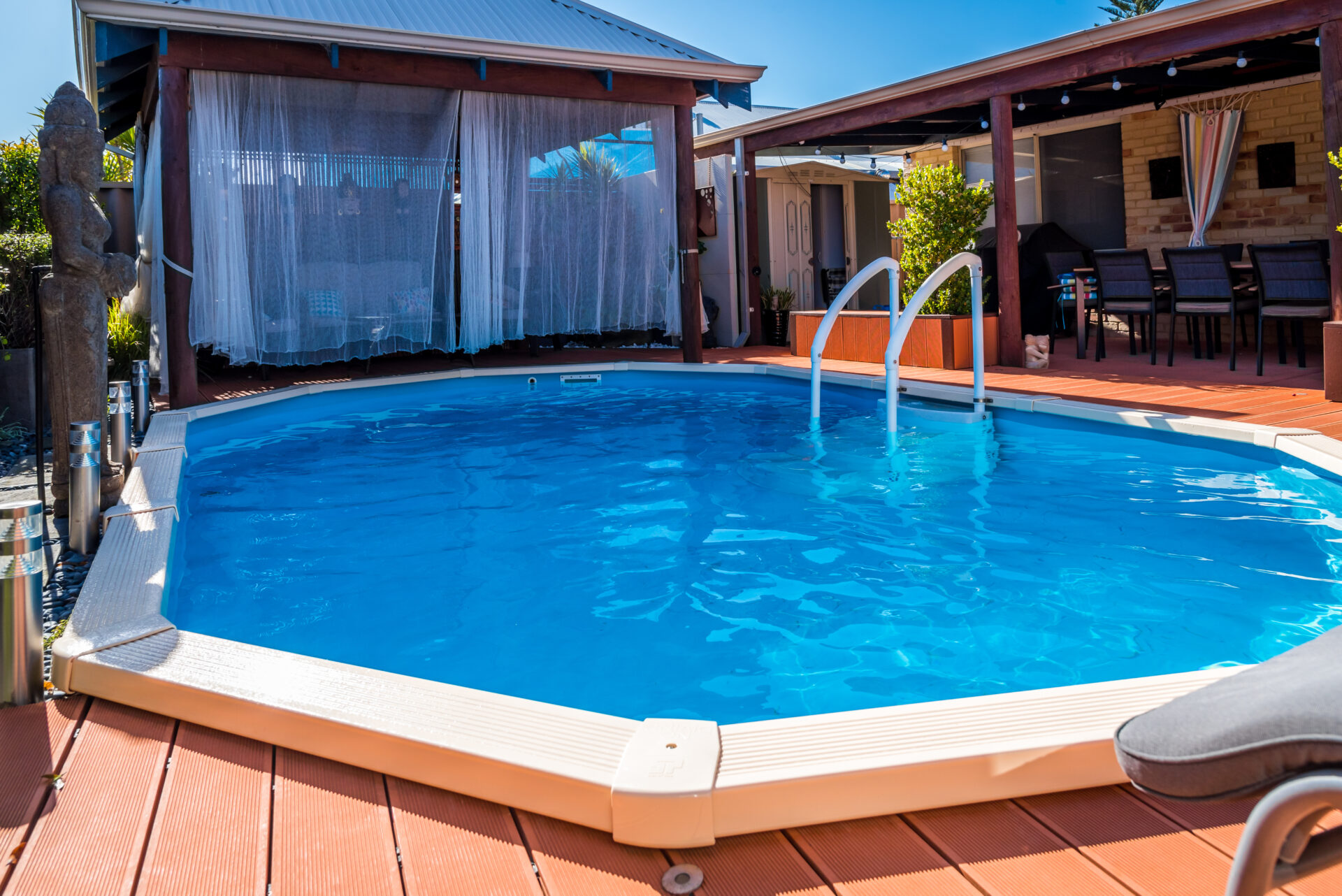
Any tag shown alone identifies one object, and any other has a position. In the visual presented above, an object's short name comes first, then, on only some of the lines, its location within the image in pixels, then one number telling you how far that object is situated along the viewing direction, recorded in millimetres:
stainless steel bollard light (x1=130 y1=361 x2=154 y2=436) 6707
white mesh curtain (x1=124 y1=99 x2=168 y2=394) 8625
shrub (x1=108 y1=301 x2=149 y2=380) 8398
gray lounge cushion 904
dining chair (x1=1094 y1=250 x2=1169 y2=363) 8141
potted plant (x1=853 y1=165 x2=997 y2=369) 8695
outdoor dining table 9109
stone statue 4203
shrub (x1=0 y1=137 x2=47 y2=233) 12156
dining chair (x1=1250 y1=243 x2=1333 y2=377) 6777
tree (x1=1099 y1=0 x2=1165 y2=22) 39438
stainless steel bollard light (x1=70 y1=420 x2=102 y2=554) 3809
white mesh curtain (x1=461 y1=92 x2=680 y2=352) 9734
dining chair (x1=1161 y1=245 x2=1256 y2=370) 7441
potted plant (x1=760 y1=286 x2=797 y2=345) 12188
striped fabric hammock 10008
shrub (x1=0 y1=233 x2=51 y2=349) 7074
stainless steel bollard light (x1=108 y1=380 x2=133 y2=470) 5070
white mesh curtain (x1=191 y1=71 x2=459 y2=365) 8398
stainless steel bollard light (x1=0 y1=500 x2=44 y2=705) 2336
